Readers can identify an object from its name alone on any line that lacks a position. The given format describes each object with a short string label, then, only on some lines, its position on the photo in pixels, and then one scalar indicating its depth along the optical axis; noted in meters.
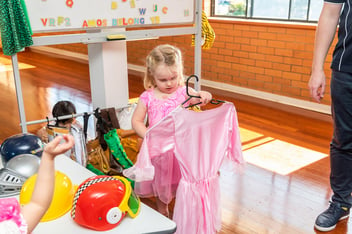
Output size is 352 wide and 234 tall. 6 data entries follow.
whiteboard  2.15
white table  1.20
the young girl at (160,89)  1.90
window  4.25
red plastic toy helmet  1.19
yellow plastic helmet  1.24
